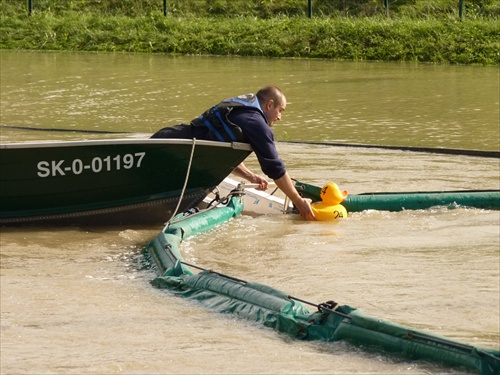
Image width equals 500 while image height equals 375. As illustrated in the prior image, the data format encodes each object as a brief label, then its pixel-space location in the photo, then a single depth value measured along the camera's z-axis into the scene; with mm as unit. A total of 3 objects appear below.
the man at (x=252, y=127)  15007
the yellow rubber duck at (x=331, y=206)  15890
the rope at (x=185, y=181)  14970
